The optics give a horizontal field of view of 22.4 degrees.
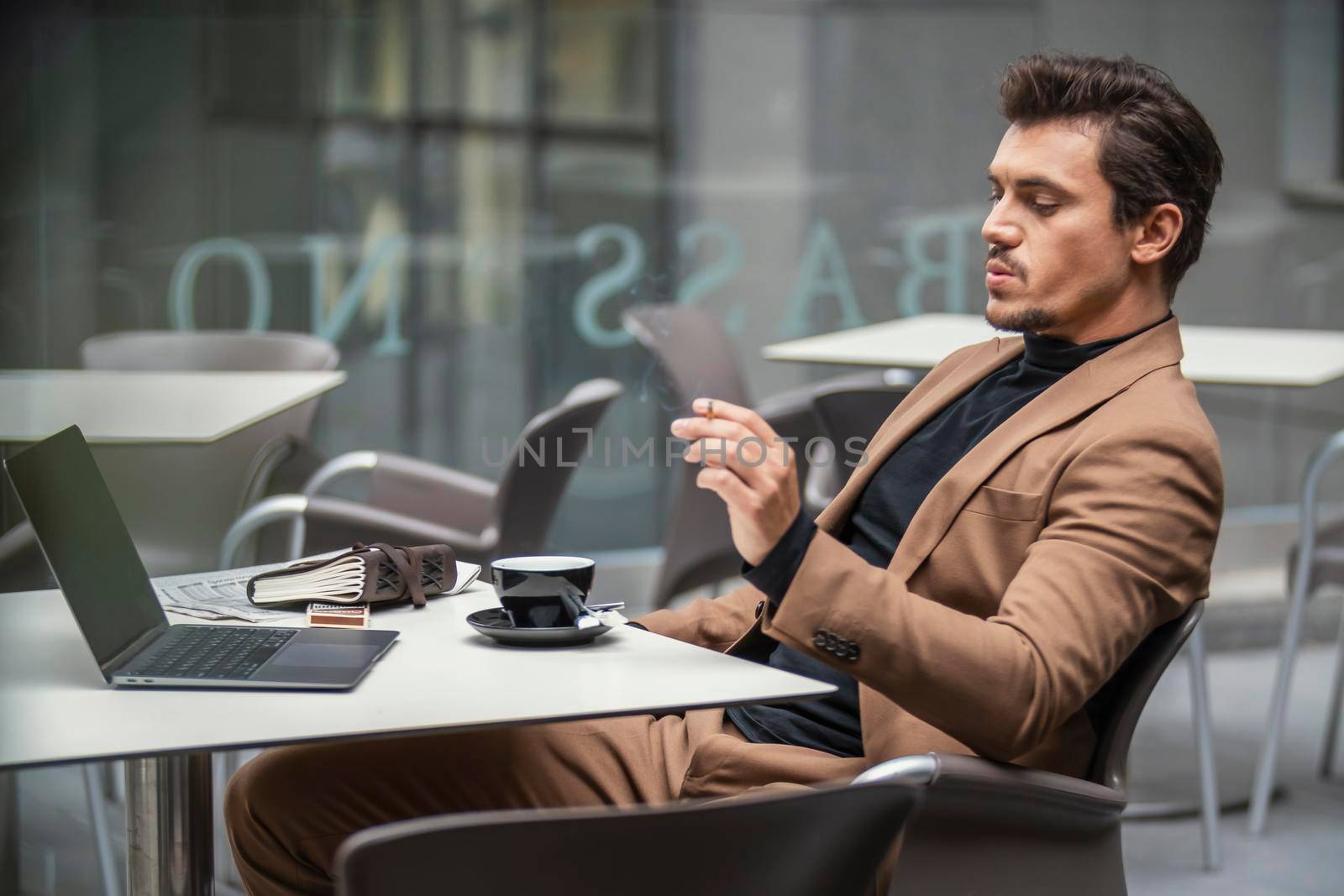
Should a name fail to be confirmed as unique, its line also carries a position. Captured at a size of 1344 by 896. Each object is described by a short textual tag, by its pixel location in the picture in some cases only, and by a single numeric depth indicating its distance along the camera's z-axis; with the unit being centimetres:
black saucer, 312
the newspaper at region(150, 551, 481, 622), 323
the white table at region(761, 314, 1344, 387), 473
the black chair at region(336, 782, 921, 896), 265
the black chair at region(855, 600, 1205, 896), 299
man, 299
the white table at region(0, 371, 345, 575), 405
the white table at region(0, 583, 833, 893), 286
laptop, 299
